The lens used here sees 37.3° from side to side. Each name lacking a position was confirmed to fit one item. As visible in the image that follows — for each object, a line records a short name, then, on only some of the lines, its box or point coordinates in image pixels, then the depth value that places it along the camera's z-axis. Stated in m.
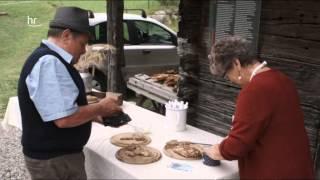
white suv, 9.02
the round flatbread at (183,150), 2.96
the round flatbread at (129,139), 3.21
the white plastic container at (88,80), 4.11
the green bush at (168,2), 18.20
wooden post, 7.09
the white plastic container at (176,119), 3.44
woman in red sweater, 2.39
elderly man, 2.49
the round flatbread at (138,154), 2.90
